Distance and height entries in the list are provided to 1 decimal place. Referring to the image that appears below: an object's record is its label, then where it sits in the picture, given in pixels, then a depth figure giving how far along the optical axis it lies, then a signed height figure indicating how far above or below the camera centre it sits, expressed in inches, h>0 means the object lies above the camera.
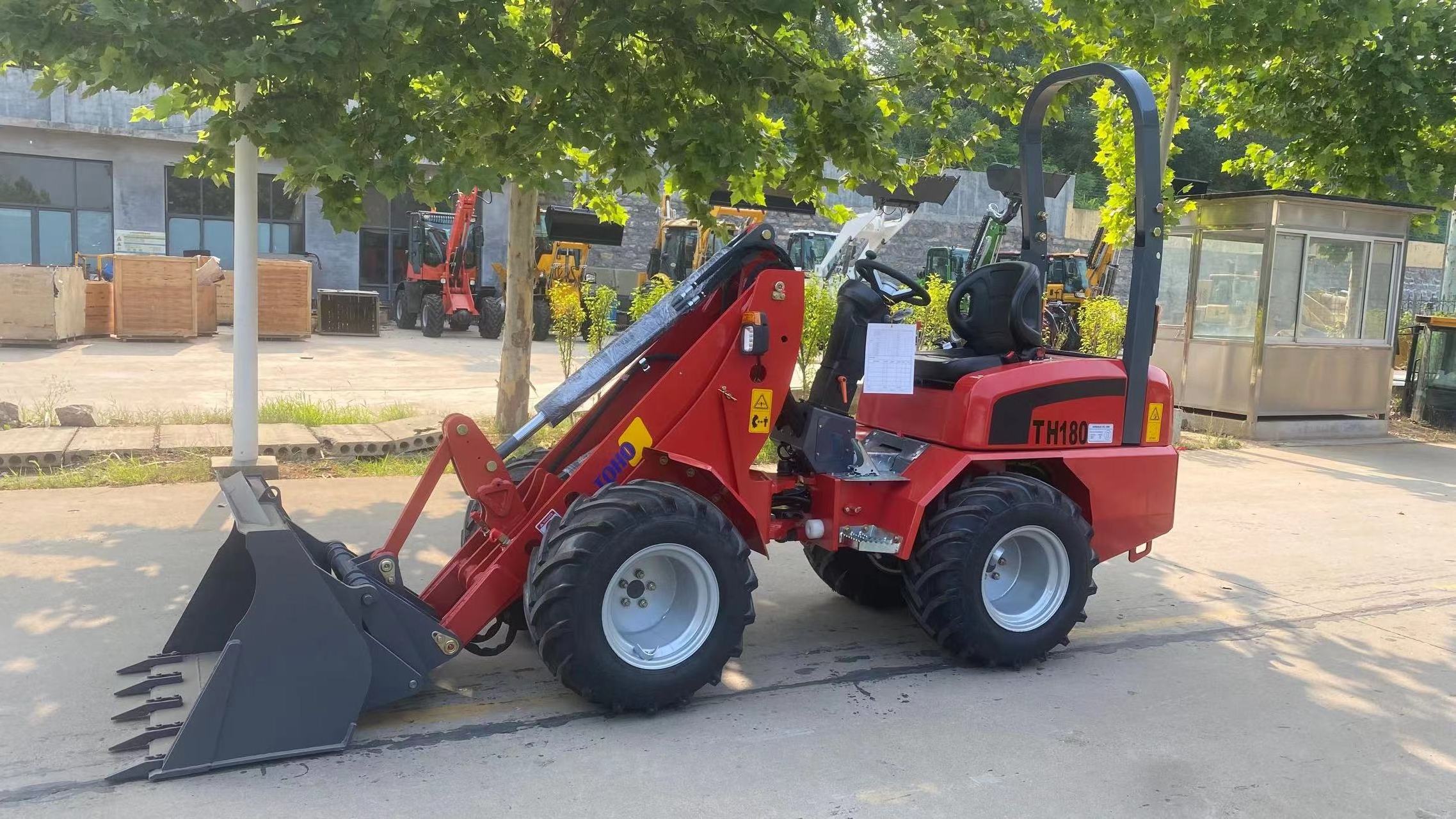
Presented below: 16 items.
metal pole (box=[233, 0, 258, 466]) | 313.3 -14.1
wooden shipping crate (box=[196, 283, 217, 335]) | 821.9 -33.7
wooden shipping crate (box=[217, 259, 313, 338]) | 834.2 -23.6
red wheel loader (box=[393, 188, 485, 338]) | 915.4 +4.1
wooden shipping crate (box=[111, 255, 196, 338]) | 764.6 -23.8
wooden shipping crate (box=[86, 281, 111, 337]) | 784.3 -35.5
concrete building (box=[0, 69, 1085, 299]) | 959.6 +57.7
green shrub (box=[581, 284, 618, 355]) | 446.0 -12.9
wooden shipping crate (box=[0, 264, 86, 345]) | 691.4 -31.0
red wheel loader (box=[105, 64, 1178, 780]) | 152.6 -37.4
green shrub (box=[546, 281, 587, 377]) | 460.4 -15.9
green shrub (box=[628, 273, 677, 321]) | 454.0 -3.8
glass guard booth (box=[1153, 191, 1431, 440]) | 507.5 +1.9
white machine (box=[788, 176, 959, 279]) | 839.1 +57.7
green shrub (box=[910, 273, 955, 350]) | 495.8 -8.8
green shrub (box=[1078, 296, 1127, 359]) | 560.1 -9.5
